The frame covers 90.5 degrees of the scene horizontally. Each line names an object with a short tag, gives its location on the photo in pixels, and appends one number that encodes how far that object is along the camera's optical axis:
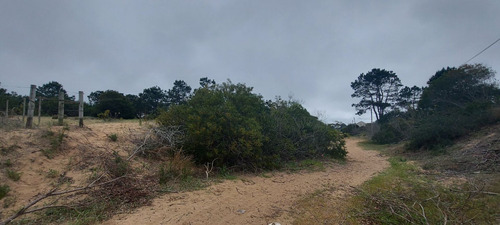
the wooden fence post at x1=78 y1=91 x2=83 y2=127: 9.37
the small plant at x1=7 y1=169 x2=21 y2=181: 5.03
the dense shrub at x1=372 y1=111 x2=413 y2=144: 20.14
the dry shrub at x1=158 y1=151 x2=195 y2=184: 5.78
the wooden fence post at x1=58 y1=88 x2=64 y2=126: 9.05
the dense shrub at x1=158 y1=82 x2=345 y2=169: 7.52
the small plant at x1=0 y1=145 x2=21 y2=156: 5.80
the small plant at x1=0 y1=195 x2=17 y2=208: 4.28
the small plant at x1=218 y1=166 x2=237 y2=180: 6.73
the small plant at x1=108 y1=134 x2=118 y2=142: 8.19
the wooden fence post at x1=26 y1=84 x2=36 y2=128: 7.68
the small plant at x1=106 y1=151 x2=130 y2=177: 5.32
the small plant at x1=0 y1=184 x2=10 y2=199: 4.47
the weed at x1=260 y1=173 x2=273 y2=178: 7.35
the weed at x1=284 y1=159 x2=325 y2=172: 8.87
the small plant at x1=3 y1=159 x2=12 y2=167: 5.42
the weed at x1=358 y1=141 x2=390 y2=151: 19.69
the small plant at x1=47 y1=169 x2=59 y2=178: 5.44
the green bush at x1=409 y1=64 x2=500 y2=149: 13.55
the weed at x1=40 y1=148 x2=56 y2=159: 6.19
